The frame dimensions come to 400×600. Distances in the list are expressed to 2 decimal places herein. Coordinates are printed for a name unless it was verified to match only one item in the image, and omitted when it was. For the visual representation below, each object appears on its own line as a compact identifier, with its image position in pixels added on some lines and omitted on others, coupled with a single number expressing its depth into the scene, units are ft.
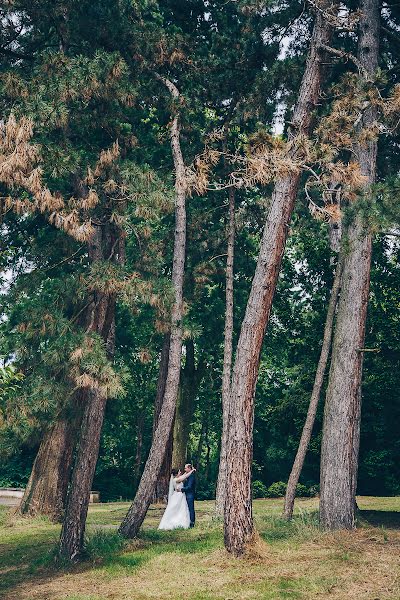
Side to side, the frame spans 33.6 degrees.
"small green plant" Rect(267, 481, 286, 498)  91.97
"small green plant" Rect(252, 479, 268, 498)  93.42
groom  51.90
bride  50.83
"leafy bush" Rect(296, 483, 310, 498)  86.17
